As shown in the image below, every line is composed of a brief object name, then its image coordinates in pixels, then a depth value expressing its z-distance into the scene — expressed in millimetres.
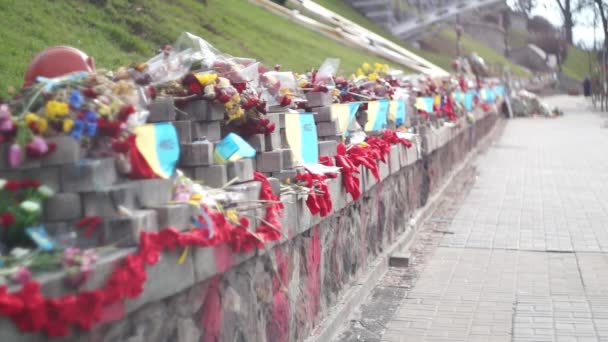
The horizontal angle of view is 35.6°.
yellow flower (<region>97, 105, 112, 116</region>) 4242
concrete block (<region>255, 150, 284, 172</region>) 6066
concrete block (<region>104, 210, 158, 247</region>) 4047
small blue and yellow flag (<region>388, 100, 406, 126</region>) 11312
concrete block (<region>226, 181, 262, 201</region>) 5176
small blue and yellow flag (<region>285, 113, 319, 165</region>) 6578
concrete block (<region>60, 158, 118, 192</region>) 4055
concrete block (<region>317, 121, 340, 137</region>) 7953
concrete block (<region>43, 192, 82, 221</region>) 4051
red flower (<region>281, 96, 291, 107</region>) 6844
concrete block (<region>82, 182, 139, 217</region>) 4086
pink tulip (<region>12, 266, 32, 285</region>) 3451
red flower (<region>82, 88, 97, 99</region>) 4281
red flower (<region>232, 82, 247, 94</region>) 5848
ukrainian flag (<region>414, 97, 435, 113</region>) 13531
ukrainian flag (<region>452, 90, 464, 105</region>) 19278
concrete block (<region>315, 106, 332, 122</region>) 7895
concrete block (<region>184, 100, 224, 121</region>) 5371
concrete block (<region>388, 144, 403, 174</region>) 9735
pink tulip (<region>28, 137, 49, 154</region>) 3938
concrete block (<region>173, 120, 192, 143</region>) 5156
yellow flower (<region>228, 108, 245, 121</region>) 5618
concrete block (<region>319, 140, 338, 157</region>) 7520
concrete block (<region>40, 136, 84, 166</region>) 4020
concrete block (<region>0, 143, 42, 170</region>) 4004
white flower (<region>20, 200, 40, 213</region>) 3951
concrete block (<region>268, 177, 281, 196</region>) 5727
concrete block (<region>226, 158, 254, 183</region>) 5309
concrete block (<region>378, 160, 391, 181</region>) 9015
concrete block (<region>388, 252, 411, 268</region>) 9625
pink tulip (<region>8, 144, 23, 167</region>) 3914
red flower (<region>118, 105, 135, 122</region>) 4328
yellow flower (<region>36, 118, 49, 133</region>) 3998
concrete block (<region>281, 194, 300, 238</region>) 5702
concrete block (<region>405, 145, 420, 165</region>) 10914
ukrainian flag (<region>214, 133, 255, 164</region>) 5349
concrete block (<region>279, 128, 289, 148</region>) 6547
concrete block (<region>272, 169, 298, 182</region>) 6152
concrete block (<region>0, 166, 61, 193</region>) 4055
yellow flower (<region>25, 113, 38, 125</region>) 3990
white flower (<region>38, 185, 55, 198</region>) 4016
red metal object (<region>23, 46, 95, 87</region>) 4789
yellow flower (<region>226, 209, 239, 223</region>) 4855
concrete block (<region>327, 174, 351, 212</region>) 6910
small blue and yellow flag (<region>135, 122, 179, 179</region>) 4508
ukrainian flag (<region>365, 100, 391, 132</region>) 9922
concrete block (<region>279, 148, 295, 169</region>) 6188
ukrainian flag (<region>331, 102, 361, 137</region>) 8297
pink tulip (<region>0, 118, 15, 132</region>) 3947
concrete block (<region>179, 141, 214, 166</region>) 5129
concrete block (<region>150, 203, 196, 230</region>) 4328
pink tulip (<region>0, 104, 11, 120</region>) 3986
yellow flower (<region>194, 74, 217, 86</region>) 5414
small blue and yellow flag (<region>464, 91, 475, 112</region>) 21750
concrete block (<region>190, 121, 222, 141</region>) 5348
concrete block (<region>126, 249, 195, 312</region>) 3977
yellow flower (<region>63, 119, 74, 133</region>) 4035
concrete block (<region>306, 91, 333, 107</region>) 7762
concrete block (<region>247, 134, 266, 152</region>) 5953
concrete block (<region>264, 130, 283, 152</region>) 6129
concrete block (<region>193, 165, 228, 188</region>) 5168
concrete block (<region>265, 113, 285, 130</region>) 6308
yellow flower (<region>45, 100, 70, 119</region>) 4043
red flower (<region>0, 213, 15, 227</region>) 3936
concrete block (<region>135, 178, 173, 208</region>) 4320
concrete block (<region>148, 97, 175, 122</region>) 4953
